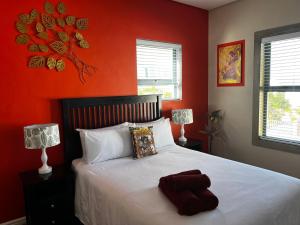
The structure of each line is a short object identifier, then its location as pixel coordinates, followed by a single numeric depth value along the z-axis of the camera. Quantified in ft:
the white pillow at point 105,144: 7.70
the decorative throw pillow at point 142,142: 8.16
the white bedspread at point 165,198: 4.58
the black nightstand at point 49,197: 6.59
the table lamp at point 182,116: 10.42
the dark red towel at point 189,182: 5.02
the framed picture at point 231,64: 10.84
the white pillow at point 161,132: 9.21
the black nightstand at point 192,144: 10.23
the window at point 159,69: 10.28
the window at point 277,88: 9.10
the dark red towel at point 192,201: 4.53
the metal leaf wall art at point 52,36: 7.42
